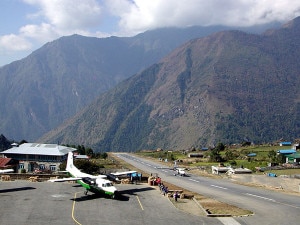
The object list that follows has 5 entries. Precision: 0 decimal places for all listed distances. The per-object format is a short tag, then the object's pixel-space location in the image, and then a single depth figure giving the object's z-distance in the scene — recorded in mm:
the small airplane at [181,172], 101525
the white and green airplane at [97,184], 50031
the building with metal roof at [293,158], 133625
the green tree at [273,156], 136100
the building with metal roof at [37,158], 107125
